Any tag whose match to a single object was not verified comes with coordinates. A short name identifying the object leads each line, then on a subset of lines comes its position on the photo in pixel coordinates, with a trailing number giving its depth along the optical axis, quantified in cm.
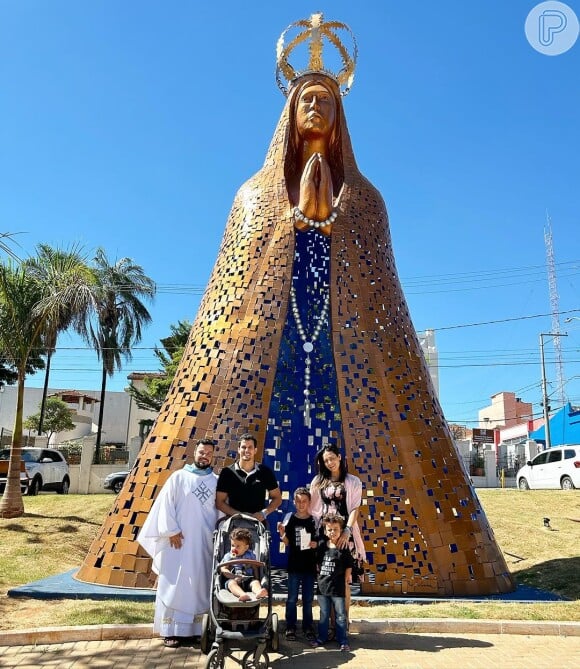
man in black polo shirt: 486
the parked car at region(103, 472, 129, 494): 1859
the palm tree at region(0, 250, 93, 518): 1204
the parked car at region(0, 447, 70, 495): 1736
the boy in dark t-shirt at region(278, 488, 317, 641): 493
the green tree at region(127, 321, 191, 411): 2914
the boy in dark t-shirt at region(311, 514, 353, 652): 475
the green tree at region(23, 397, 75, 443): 3847
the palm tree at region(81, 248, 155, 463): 2442
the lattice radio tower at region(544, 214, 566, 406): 3379
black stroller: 402
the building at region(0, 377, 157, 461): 4231
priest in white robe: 478
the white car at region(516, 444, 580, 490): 1755
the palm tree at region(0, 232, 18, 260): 777
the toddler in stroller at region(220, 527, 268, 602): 423
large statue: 663
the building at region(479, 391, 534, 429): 5431
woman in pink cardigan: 507
